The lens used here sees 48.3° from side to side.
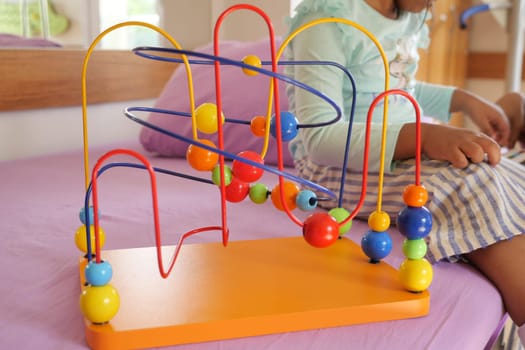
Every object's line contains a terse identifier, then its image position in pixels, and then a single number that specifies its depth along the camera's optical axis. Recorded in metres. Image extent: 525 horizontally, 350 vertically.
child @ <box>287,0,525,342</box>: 0.62
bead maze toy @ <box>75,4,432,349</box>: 0.45
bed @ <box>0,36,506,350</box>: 0.47
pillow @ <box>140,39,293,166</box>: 1.18
